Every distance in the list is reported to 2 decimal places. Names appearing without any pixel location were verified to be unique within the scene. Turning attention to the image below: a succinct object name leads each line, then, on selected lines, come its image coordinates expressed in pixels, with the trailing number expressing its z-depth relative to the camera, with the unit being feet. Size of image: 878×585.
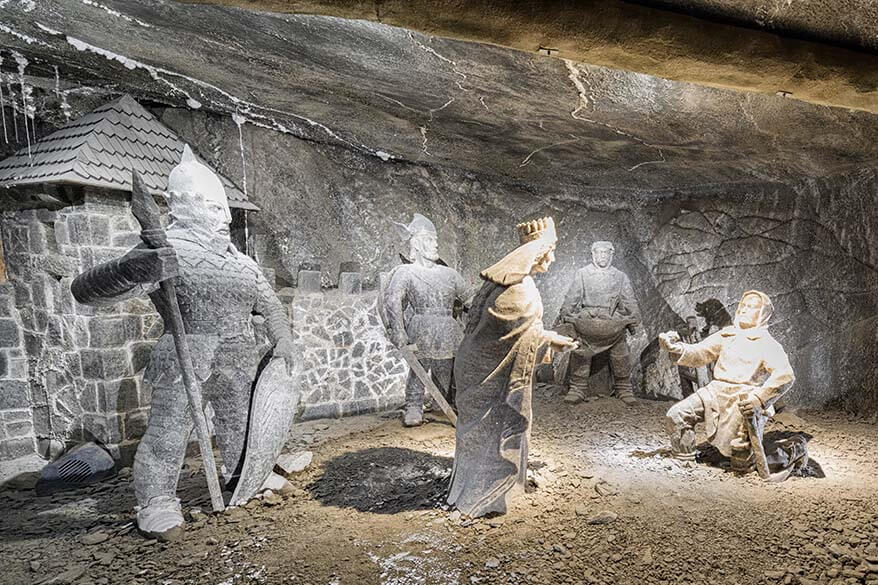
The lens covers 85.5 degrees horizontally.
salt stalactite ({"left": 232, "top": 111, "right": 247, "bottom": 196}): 17.46
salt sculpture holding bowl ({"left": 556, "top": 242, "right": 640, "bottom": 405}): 20.17
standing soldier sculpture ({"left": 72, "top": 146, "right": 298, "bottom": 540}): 9.92
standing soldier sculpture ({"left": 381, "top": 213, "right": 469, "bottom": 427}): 17.99
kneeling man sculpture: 12.67
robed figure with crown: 10.55
